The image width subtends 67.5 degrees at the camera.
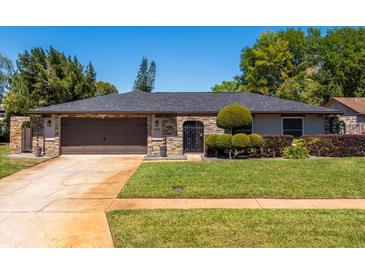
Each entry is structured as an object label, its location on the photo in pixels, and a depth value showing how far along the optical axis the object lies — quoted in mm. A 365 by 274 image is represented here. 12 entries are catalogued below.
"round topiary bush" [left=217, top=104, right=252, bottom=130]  13828
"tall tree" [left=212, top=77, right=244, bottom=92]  41272
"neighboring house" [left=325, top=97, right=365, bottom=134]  18094
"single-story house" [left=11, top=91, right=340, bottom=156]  15195
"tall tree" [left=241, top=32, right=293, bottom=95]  35406
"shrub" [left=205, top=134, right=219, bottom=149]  13548
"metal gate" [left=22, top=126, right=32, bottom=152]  16031
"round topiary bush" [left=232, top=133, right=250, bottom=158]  12742
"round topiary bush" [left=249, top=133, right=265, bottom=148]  12820
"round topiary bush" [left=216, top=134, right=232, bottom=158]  12988
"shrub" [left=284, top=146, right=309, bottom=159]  12501
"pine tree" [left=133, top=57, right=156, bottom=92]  47469
